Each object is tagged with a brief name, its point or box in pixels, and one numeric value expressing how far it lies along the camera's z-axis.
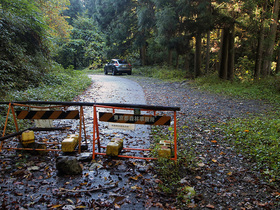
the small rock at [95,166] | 4.23
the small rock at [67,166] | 3.97
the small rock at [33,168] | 4.14
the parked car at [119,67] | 26.50
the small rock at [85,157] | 4.52
